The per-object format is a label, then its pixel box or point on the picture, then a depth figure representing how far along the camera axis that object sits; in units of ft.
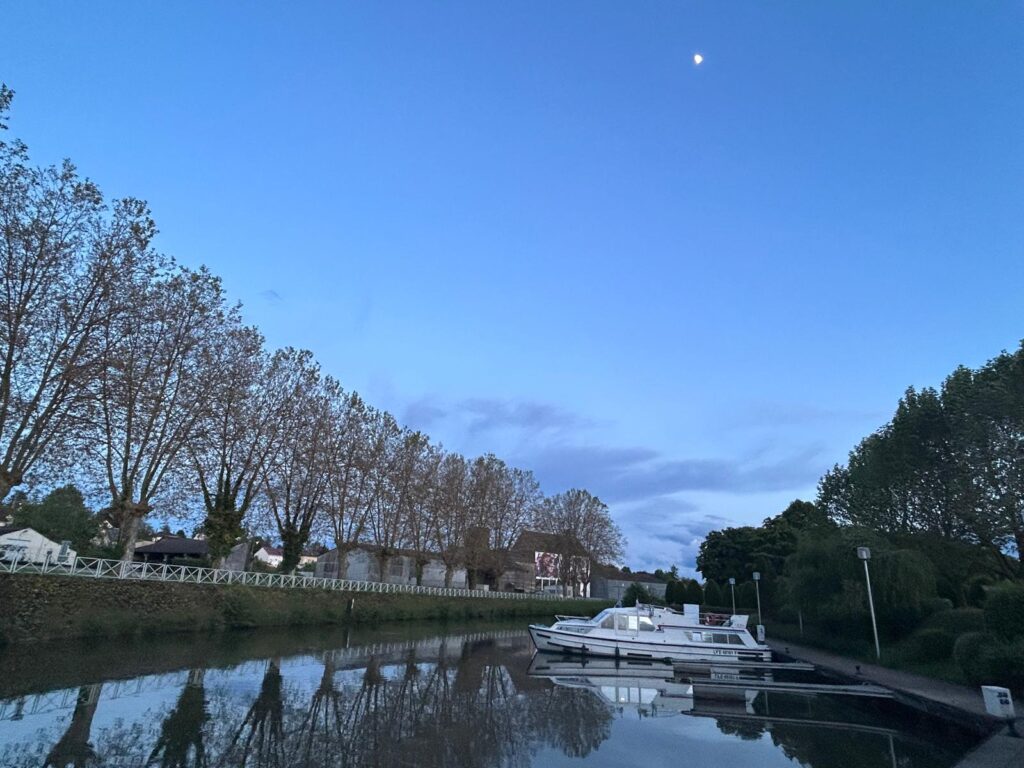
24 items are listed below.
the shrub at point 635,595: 186.29
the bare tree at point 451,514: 146.61
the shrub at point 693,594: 164.76
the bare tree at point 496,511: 159.89
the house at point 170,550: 177.37
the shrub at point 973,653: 42.93
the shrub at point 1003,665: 40.11
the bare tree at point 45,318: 56.08
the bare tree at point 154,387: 68.59
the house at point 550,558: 185.57
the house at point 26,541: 120.41
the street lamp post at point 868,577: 58.80
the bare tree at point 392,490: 127.95
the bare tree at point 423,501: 138.10
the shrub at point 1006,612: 41.39
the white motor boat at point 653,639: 77.46
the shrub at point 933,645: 55.01
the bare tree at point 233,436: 84.69
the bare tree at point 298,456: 100.12
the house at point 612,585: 223.75
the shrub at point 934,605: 65.31
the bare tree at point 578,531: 189.37
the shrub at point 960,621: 54.18
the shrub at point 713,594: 151.84
